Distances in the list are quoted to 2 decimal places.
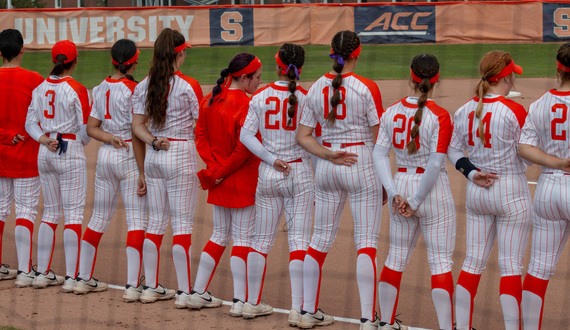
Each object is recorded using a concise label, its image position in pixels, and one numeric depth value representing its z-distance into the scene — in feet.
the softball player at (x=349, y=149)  33.65
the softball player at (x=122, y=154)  39.09
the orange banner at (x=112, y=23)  154.81
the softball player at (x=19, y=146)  42.65
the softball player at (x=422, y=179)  31.58
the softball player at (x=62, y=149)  40.50
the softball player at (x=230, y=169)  36.73
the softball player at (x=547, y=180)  30.45
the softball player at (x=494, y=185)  31.17
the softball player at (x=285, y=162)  35.06
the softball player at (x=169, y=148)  37.70
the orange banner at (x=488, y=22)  148.36
